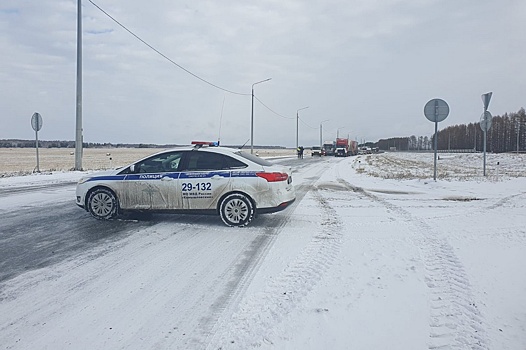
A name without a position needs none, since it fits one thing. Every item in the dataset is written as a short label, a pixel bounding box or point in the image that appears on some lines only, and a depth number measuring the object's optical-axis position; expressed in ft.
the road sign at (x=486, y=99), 50.35
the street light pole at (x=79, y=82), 66.74
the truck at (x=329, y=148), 240.32
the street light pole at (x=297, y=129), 214.28
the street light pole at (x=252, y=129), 134.32
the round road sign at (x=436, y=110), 46.62
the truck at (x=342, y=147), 228.63
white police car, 24.89
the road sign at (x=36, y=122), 64.08
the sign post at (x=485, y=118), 51.60
